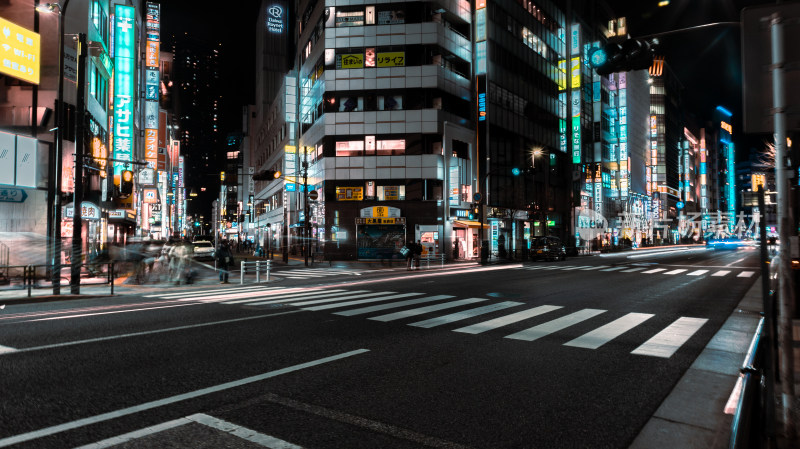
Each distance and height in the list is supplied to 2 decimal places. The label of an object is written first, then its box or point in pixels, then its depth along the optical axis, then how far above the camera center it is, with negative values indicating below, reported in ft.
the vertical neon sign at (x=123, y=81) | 112.37 +41.70
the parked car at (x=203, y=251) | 120.37 -4.56
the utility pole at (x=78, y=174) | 48.88 +7.41
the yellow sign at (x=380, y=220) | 126.00 +4.04
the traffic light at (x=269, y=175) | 88.74 +13.28
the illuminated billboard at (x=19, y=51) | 63.41 +28.13
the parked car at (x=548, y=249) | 122.11 -4.65
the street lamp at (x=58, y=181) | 47.67 +6.63
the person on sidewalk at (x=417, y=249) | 91.56 -3.30
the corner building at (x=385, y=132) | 126.21 +29.99
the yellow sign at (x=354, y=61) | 128.06 +51.76
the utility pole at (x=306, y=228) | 100.03 +1.38
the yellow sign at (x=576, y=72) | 191.11 +72.02
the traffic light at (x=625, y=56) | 26.96 +11.21
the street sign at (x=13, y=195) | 65.10 +6.27
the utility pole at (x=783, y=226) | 11.83 +0.15
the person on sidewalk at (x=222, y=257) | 69.15 -3.69
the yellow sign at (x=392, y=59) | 127.03 +52.04
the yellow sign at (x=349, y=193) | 127.24 +12.05
